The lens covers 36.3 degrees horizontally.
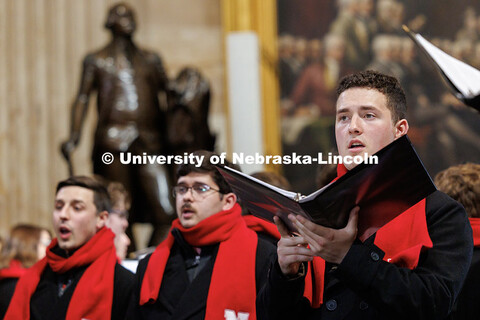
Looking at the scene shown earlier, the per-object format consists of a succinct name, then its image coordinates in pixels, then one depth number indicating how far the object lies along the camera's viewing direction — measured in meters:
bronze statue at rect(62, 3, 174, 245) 7.16
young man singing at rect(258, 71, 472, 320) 2.03
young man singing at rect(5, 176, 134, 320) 3.47
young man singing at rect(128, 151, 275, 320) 3.11
